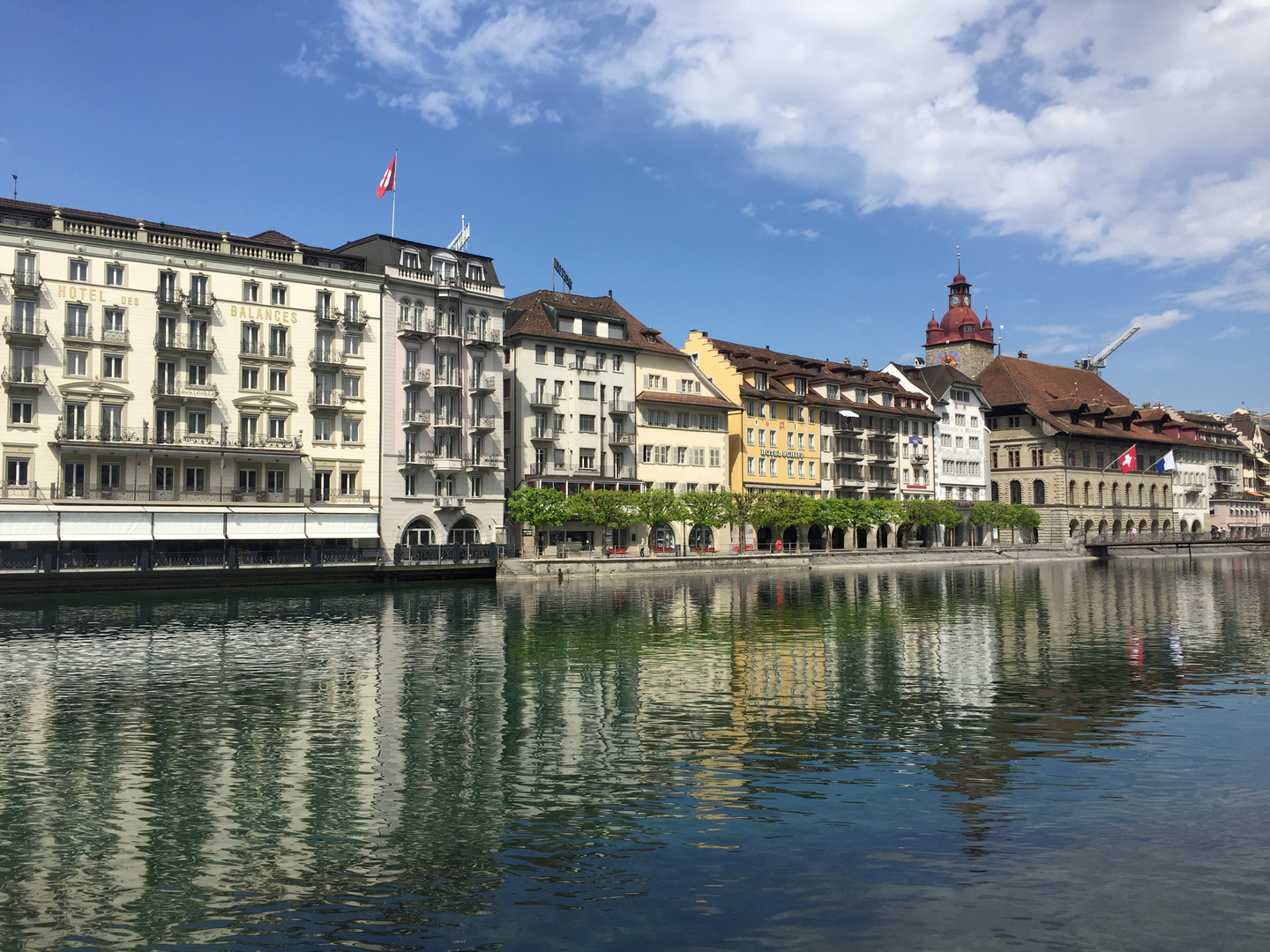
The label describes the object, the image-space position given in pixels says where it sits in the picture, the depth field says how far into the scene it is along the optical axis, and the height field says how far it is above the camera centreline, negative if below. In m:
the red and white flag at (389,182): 77.62 +26.20
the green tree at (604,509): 90.00 +2.61
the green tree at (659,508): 94.38 +2.76
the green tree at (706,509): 98.56 +2.65
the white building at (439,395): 85.75 +12.07
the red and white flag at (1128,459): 141.25 +9.75
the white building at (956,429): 139.88 +14.19
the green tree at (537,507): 87.88 +2.72
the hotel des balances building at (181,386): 69.38 +11.13
